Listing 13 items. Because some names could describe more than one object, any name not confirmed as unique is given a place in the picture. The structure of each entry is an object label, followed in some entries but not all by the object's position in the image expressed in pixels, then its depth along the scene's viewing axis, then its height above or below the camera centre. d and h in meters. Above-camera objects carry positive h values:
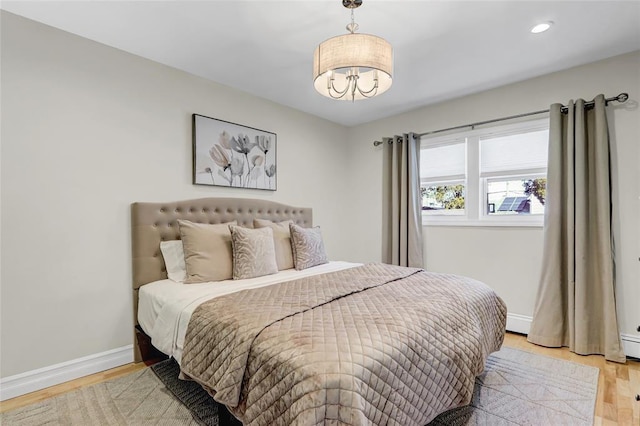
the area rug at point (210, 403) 1.69 -1.14
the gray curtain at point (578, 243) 2.46 -0.25
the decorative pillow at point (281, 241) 2.82 -0.28
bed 1.09 -0.56
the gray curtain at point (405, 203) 3.57 +0.10
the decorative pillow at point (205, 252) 2.31 -0.31
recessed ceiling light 2.07 +1.25
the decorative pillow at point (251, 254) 2.41 -0.34
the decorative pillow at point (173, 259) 2.44 -0.38
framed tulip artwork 2.79 +0.55
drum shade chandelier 1.60 +0.83
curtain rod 2.44 +0.91
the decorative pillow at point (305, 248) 2.86 -0.35
